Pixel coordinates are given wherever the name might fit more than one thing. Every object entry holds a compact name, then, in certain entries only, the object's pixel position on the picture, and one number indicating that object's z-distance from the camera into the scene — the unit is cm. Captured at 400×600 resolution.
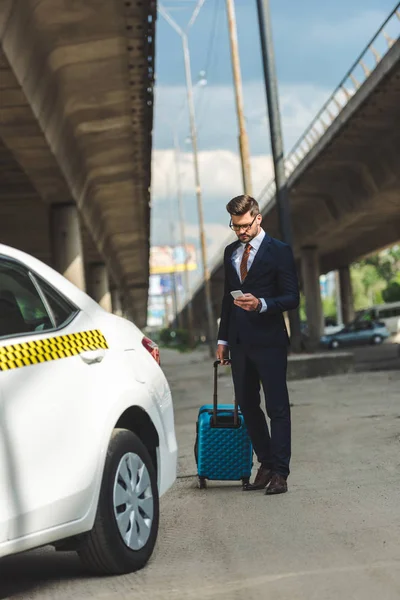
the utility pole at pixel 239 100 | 3228
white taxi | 496
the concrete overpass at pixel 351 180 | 3069
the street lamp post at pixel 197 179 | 6406
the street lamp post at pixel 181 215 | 10044
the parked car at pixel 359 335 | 6225
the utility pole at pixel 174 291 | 13788
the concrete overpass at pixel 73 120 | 1727
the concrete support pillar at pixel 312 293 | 6343
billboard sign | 9278
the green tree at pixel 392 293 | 10438
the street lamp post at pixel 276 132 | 2675
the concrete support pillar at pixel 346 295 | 8306
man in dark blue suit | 802
